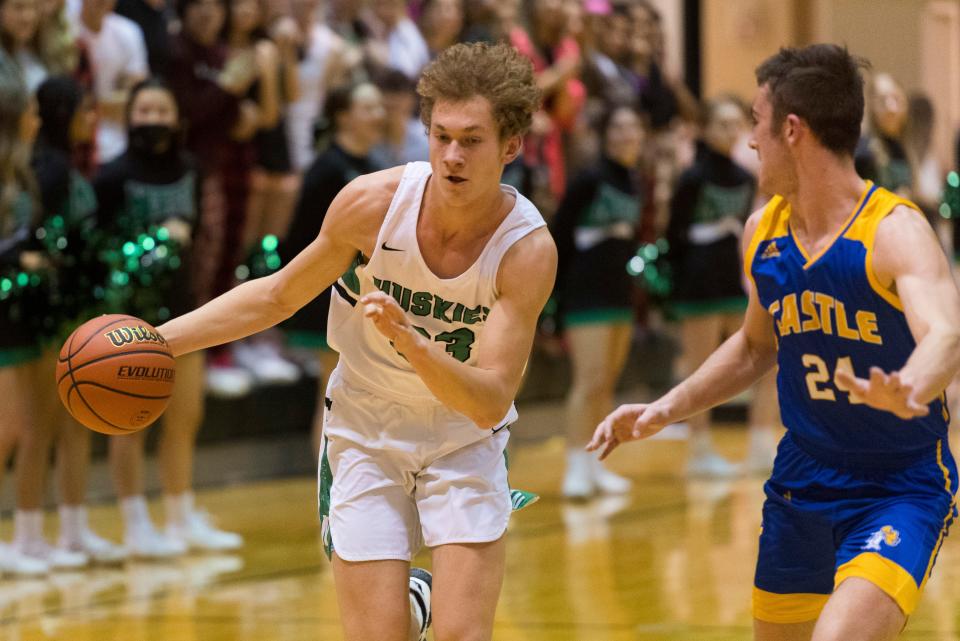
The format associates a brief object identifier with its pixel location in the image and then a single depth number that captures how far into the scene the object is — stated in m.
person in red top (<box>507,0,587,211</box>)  20.19
